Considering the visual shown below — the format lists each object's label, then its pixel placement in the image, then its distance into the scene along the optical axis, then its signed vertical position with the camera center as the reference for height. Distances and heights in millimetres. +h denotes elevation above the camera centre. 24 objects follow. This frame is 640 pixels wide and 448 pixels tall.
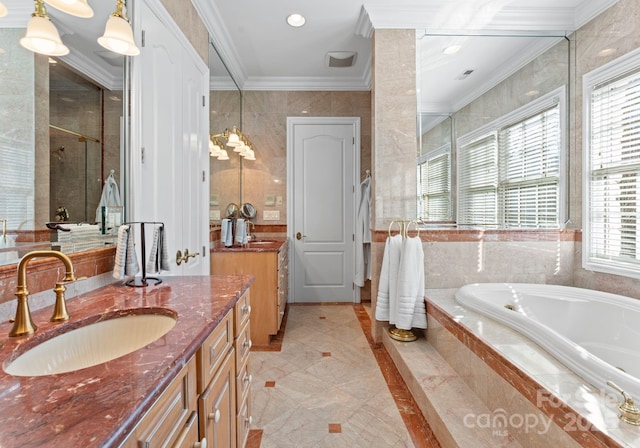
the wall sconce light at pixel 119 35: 1231 +728
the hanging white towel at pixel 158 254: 1469 -155
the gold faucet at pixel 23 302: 820 -214
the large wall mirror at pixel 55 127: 959 +338
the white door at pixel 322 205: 3967 +211
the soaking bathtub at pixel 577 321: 1265 -574
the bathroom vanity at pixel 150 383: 498 -311
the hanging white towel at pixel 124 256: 1292 -143
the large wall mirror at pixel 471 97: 2717 +1089
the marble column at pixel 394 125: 2691 +826
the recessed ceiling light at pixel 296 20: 2684 +1737
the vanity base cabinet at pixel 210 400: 681 -503
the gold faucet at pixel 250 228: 3559 -87
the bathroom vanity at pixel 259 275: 2787 -471
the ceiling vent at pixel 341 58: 3302 +1759
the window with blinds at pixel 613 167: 2143 +405
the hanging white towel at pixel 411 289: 2406 -515
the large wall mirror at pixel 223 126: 2863 +891
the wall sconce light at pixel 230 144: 2883 +776
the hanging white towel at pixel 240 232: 3049 -101
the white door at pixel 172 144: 1639 +472
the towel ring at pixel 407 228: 2578 -50
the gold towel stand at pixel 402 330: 2426 -851
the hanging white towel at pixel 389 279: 2547 -460
